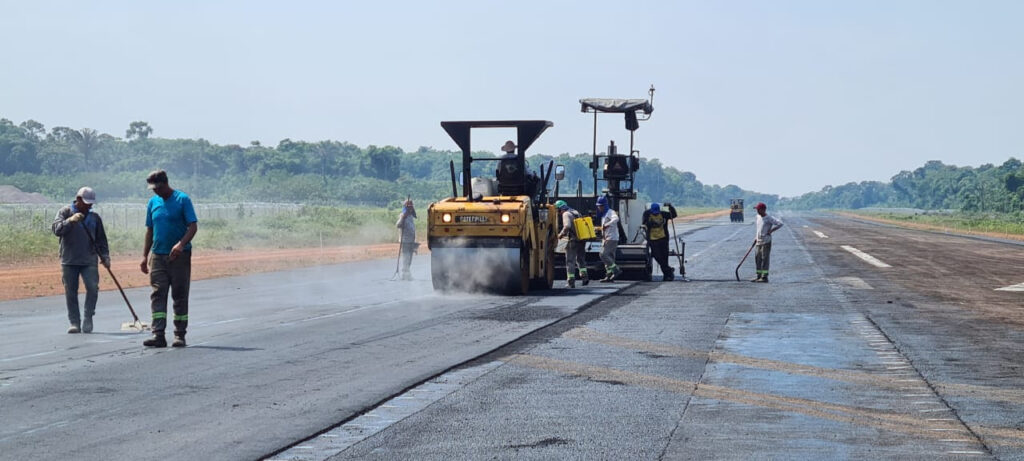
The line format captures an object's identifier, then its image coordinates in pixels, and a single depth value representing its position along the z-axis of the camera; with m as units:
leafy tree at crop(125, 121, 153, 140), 192.64
